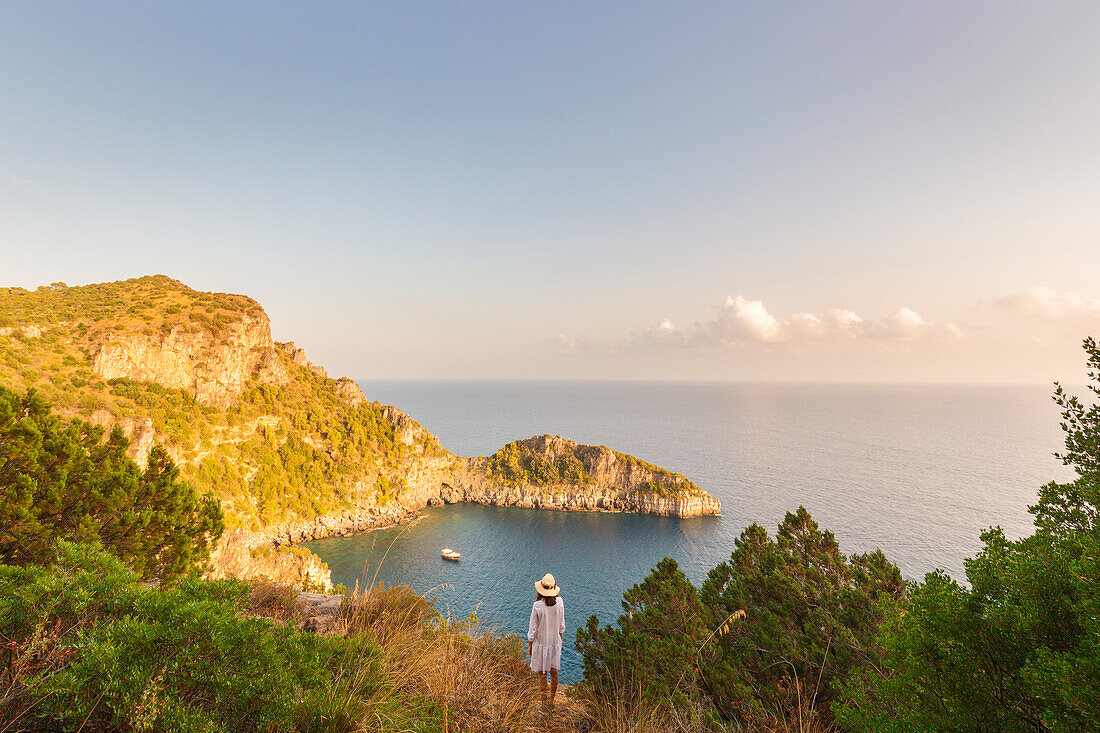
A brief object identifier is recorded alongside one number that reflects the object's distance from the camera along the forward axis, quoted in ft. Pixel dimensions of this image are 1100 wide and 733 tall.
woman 18.75
